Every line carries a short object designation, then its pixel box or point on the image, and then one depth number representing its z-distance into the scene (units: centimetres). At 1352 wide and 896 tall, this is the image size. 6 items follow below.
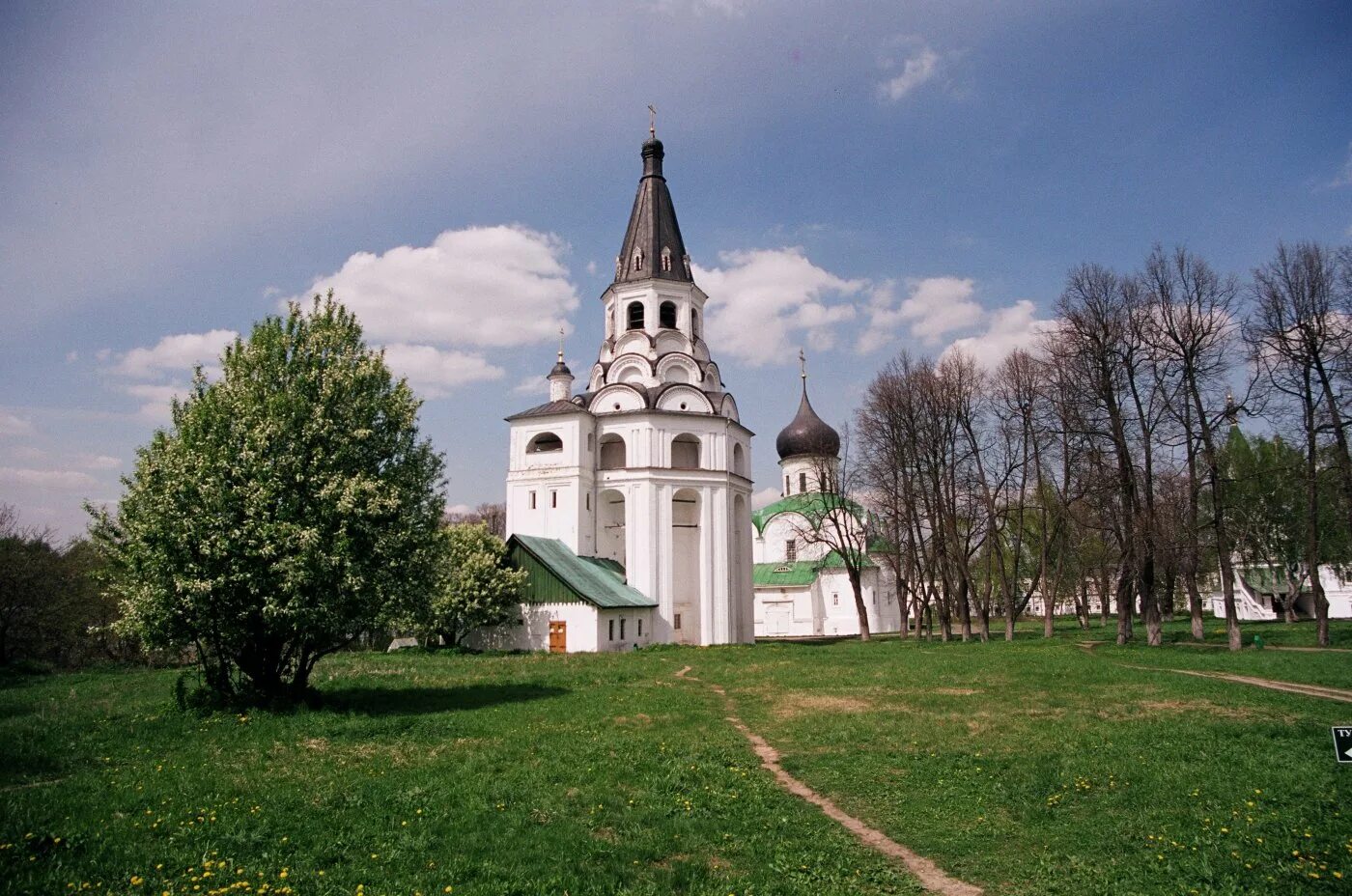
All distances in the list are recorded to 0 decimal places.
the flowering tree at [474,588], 3259
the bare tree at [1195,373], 2711
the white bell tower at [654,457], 4034
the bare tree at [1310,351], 2677
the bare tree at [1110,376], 2917
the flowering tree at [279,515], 1488
